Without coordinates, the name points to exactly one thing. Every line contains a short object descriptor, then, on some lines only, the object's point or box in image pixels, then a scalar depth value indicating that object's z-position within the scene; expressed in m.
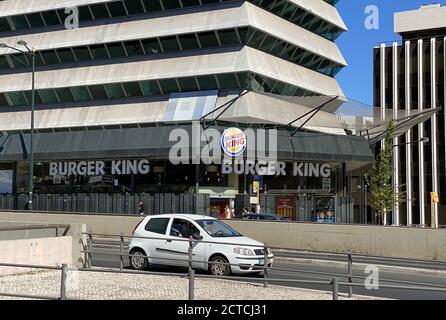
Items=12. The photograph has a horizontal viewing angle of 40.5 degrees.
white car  14.52
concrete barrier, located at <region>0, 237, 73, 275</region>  13.76
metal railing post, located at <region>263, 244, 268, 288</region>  13.23
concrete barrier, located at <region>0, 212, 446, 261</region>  19.44
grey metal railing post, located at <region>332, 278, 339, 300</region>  8.55
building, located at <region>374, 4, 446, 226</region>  72.25
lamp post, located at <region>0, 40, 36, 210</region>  36.43
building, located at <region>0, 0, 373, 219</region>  40.09
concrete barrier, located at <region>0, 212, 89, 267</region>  15.82
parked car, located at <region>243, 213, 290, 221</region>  27.31
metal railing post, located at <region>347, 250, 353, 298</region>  12.70
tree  51.19
